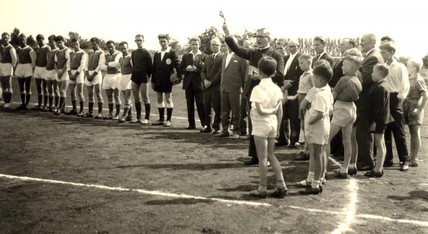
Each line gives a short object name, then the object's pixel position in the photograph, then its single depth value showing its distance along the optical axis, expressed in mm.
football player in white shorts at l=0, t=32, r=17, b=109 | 14609
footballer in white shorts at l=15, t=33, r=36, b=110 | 14680
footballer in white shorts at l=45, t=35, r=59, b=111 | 14398
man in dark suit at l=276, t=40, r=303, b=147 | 10203
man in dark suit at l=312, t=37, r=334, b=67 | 9281
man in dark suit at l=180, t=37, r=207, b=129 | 12641
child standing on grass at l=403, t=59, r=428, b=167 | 8969
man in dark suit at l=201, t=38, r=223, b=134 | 12008
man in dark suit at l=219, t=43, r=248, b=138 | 11281
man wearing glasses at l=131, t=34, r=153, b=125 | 13047
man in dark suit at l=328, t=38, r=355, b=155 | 8852
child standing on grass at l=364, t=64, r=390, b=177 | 7812
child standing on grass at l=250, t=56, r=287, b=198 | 6215
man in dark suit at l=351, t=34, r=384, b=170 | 8156
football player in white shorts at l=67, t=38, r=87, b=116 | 13906
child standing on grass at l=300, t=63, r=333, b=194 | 6523
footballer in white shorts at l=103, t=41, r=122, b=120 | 13531
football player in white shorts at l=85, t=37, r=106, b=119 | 13656
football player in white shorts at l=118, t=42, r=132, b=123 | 13406
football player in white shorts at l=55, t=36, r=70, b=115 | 14148
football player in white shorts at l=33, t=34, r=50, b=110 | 14609
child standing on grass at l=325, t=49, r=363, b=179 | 7473
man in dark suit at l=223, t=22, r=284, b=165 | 8438
